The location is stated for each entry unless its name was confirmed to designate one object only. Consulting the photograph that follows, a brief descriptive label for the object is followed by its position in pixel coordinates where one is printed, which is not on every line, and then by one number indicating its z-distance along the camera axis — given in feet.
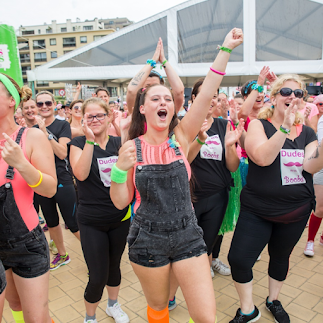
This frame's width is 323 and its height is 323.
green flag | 20.58
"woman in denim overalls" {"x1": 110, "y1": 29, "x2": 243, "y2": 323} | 6.09
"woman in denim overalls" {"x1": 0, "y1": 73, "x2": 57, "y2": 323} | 6.14
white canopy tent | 31.94
